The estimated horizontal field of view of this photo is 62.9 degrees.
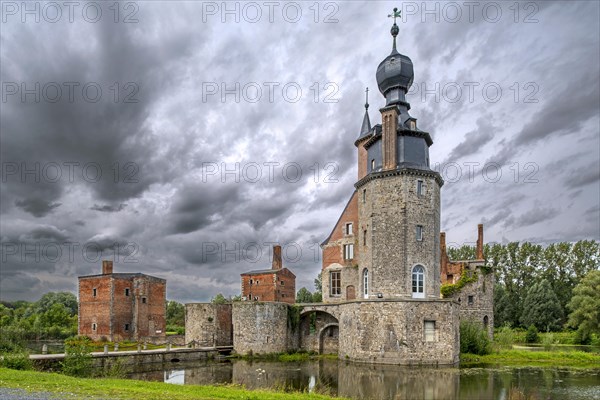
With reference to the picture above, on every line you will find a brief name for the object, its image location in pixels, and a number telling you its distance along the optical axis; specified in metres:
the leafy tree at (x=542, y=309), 52.69
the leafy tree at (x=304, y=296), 71.00
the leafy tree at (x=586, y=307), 42.25
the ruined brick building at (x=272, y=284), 47.75
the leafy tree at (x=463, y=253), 64.56
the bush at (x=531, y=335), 45.19
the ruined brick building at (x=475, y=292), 38.41
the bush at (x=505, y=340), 32.81
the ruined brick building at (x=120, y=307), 39.97
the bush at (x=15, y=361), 17.89
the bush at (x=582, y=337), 43.22
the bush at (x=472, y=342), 29.52
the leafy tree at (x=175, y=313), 66.06
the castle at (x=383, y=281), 26.62
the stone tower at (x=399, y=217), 28.58
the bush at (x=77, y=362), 18.55
